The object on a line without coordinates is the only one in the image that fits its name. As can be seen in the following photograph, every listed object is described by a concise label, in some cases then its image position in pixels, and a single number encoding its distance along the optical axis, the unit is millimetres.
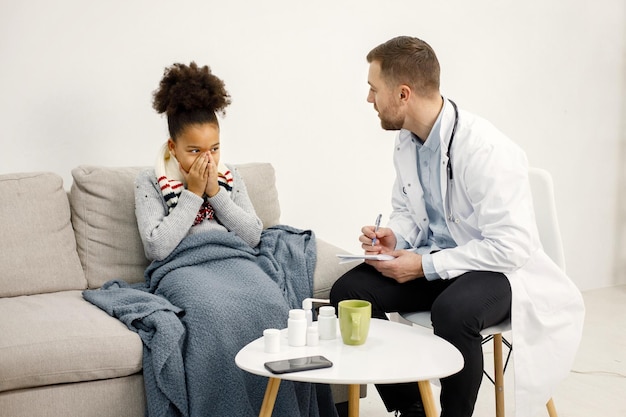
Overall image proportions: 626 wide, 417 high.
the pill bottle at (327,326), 1827
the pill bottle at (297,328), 1783
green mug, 1747
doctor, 2021
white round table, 1589
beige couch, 1887
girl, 1994
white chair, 2244
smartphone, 1610
